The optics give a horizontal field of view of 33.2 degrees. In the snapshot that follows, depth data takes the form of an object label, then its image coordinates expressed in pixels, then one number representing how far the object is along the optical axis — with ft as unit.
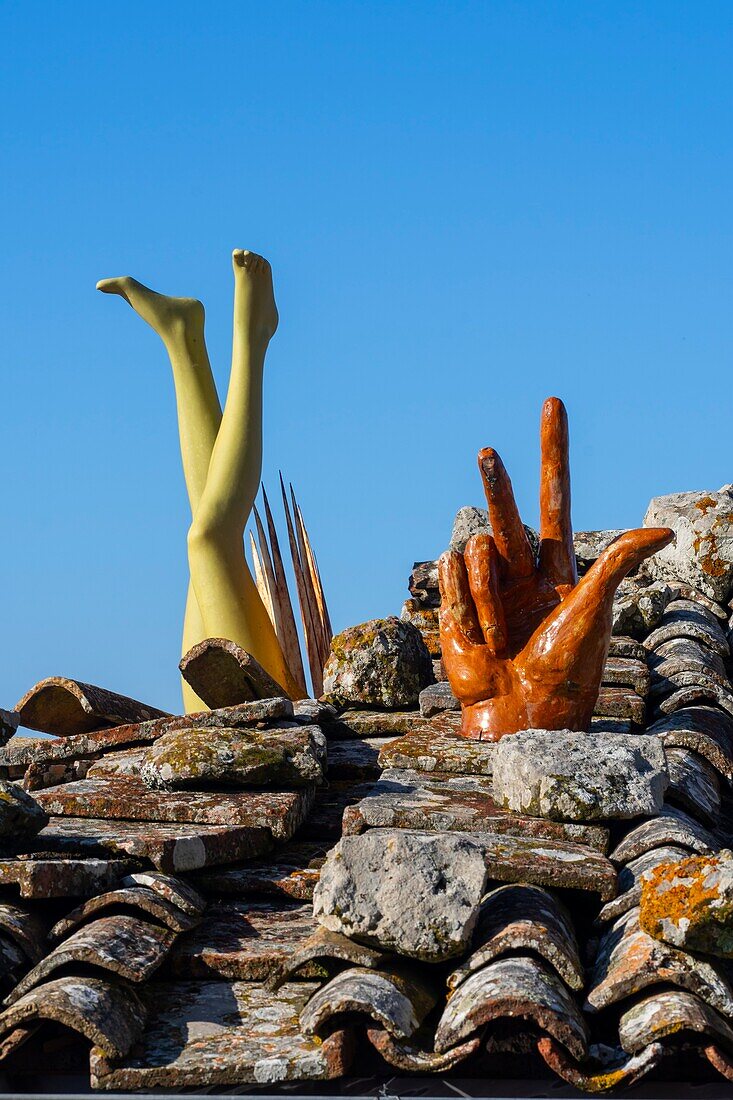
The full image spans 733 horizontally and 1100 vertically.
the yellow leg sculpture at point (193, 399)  39.47
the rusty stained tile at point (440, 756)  21.66
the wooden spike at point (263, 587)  50.80
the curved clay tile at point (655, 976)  13.19
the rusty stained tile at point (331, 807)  20.12
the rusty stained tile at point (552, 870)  16.05
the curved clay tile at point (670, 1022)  12.57
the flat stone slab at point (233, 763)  20.18
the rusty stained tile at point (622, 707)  25.86
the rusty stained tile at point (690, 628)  33.83
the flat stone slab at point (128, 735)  24.39
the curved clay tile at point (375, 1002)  12.95
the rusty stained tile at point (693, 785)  20.85
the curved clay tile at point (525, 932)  13.74
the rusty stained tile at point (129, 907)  15.79
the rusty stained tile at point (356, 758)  23.04
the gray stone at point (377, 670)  27.84
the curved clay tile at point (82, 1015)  13.09
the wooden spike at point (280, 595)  49.78
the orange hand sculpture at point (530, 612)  22.41
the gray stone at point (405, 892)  13.87
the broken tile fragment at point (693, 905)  13.33
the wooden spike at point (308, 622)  50.08
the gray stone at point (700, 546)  38.45
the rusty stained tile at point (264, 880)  17.79
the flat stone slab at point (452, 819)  17.72
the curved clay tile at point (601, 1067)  12.42
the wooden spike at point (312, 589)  50.57
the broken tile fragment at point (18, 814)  17.24
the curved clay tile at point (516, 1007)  12.58
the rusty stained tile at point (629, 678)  28.66
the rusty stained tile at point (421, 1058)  12.69
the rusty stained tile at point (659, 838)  17.01
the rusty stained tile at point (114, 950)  14.17
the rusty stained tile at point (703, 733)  24.00
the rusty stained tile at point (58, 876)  16.10
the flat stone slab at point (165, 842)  17.34
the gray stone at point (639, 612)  35.32
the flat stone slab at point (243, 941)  15.51
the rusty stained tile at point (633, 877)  15.81
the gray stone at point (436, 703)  26.86
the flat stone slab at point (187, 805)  18.74
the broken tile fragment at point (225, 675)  27.73
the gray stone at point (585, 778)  17.97
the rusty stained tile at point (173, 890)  16.38
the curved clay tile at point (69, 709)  29.25
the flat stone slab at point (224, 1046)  12.75
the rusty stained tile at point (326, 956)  14.10
